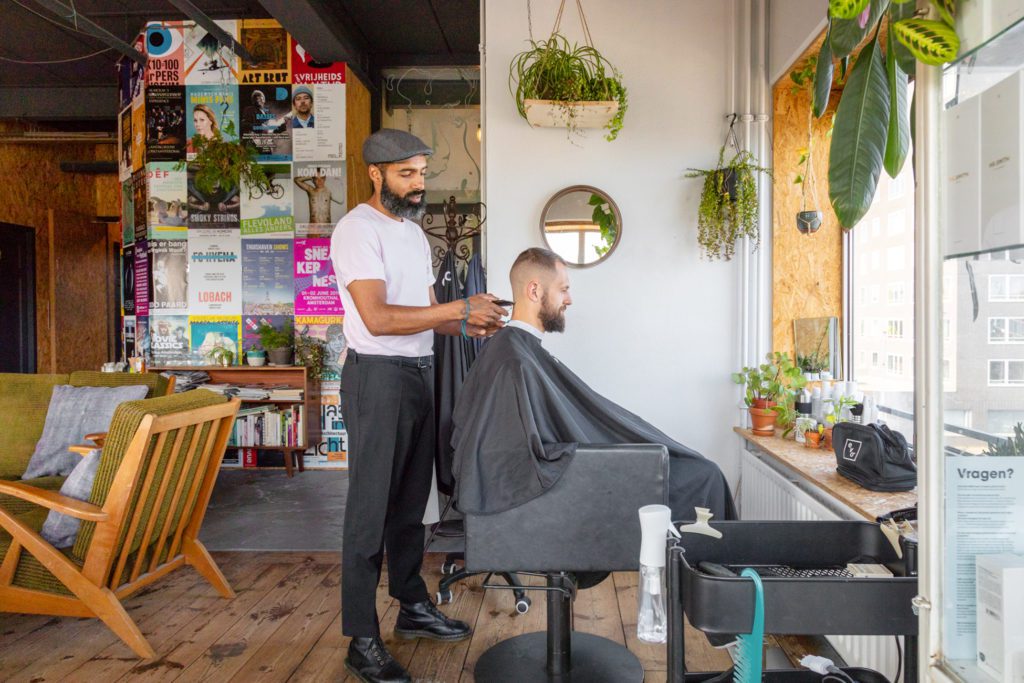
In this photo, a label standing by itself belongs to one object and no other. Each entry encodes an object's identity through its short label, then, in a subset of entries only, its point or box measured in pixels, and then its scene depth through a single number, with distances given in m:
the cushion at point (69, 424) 3.15
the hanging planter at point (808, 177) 2.83
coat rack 3.26
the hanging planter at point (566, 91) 2.93
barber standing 2.14
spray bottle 1.16
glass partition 0.90
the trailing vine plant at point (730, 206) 2.99
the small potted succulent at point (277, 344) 5.26
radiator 1.78
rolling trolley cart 1.06
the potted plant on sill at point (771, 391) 2.82
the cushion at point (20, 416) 3.25
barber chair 1.89
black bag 2.01
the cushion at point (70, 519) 2.34
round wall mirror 3.19
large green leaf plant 1.09
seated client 1.94
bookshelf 5.23
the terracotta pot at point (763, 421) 2.87
